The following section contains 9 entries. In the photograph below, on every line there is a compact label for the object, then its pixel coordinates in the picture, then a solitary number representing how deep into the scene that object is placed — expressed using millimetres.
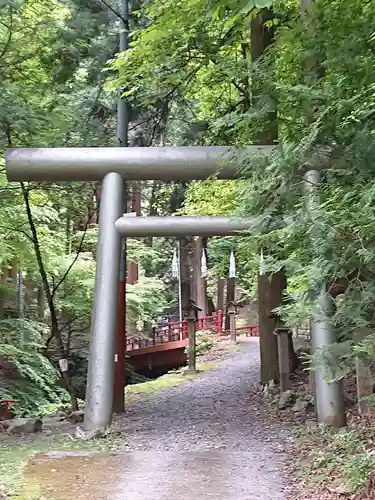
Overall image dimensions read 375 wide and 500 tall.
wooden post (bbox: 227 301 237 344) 18331
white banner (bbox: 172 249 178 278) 19562
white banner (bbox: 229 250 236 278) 17828
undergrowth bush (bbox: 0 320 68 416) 9898
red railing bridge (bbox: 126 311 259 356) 18906
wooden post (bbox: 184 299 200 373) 13341
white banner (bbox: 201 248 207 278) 19750
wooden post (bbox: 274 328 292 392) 8242
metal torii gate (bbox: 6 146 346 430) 6773
